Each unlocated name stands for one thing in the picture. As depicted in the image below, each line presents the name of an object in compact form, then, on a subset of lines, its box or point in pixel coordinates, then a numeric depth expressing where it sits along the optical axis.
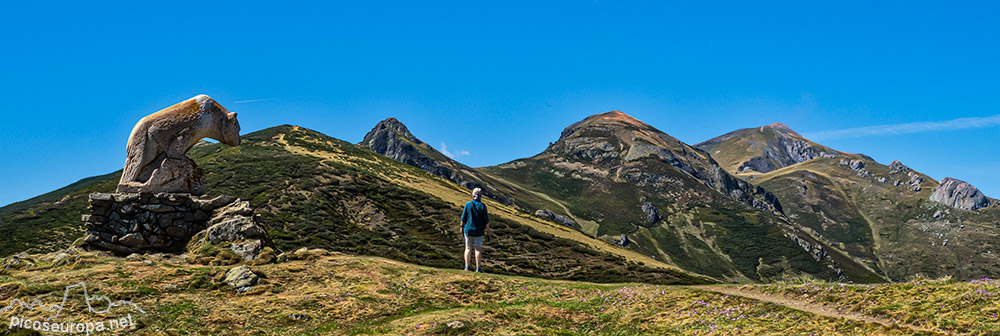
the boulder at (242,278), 19.17
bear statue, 25.30
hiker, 23.45
